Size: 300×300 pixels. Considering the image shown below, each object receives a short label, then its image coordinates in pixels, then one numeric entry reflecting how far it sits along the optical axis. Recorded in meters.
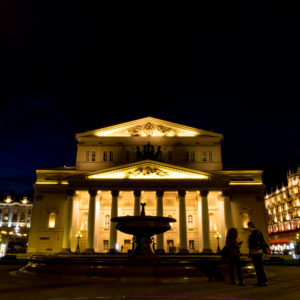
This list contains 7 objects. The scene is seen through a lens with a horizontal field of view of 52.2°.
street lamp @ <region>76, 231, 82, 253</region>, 39.88
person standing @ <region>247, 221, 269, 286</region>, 11.05
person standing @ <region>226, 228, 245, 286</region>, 11.83
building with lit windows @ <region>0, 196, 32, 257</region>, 105.57
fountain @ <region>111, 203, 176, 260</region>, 17.28
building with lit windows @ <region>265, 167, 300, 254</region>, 83.91
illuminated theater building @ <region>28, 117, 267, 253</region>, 40.91
